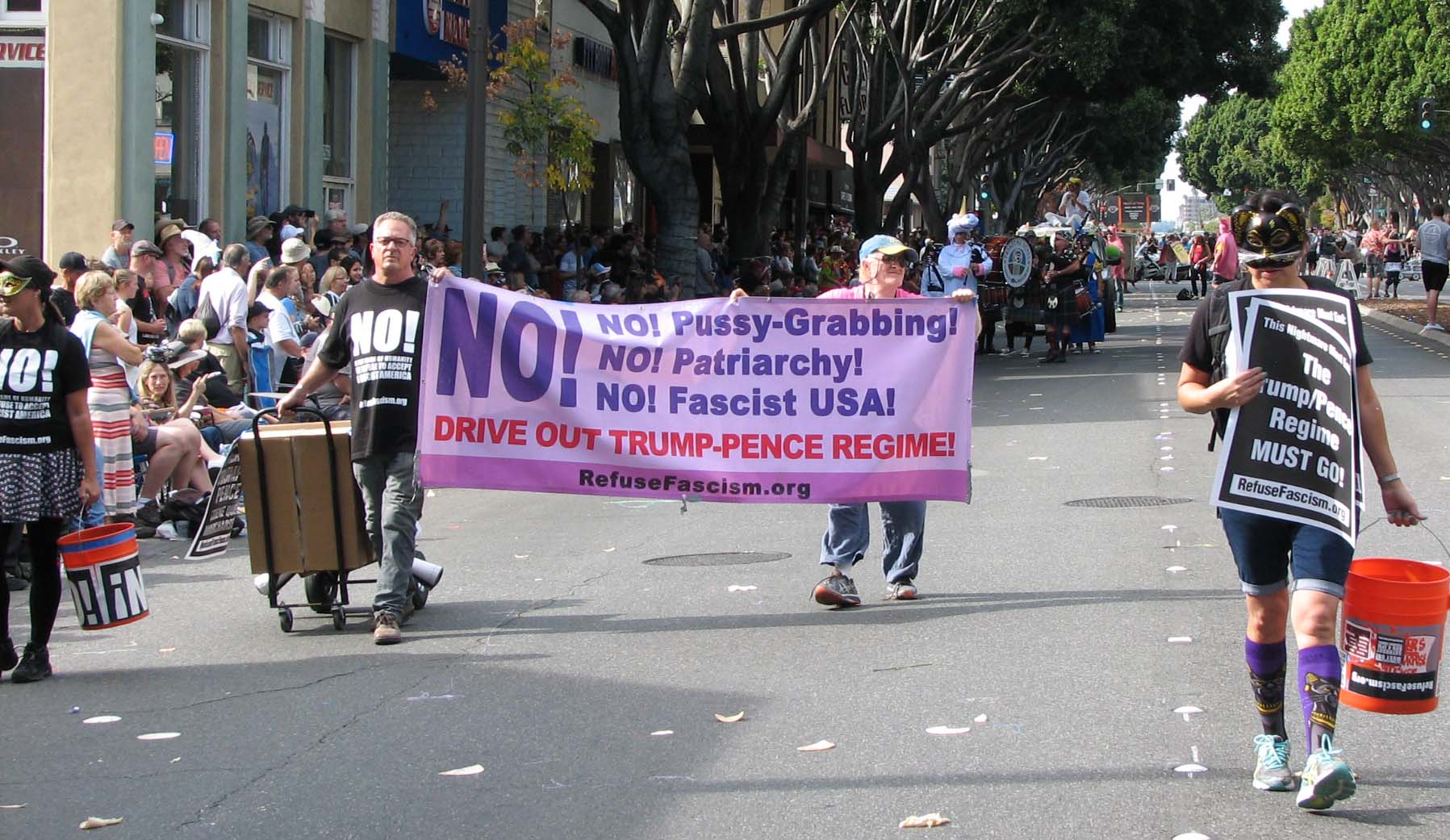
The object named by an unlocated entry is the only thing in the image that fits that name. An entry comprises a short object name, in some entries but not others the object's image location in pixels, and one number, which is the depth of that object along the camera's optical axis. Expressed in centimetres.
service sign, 1825
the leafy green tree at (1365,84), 5959
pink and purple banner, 866
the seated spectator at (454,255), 2011
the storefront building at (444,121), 2597
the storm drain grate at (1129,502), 1176
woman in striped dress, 1132
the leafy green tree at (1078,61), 3281
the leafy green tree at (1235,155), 11938
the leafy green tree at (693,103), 2266
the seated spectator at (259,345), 1516
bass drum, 2575
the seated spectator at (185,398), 1282
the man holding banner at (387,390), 820
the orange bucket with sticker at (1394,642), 514
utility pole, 1759
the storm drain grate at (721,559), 1009
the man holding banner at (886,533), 866
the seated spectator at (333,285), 1662
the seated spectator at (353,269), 1756
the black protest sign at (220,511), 834
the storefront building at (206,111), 1806
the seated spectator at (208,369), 1338
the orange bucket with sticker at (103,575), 757
